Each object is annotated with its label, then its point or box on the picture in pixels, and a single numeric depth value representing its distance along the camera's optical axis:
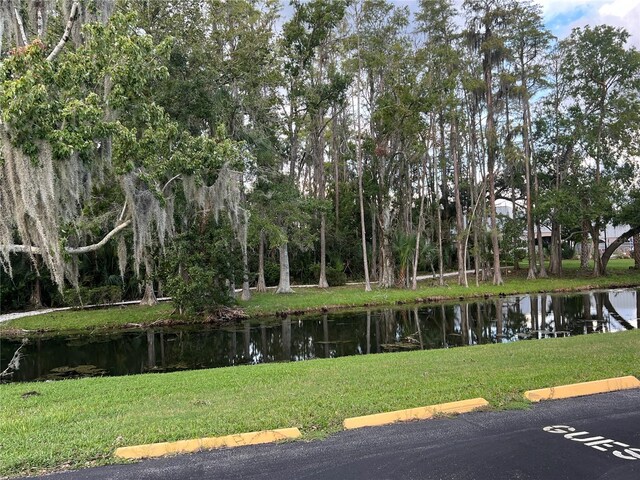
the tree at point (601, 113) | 30.88
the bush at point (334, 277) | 33.12
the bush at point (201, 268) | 18.39
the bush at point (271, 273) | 32.72
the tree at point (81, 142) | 8.05
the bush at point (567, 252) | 53.10
